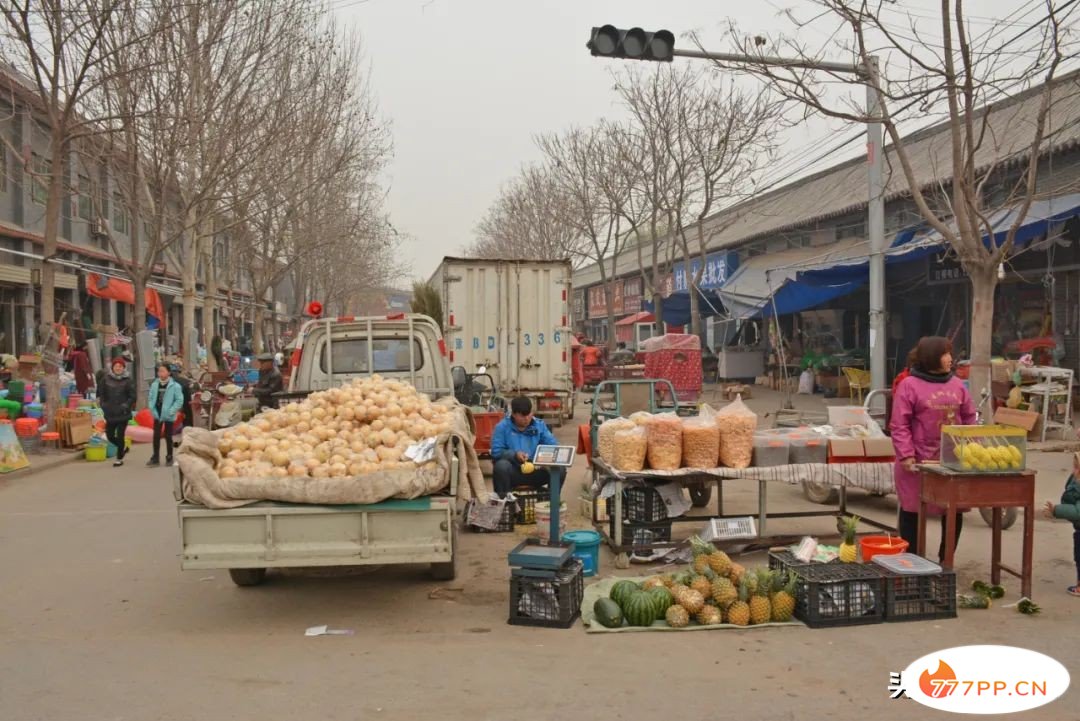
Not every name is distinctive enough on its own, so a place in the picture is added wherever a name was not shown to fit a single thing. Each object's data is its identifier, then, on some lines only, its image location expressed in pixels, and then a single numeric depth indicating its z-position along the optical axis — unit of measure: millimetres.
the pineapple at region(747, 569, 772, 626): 5758
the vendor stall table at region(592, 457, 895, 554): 7316
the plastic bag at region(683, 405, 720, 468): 7375
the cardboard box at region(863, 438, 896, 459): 7805
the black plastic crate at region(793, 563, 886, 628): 5703
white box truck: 17047
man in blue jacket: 8727
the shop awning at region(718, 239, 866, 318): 20281
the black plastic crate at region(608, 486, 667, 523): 7574
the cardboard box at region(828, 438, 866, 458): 7754
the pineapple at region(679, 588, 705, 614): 5820
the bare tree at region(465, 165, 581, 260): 41594
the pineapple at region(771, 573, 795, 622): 5801
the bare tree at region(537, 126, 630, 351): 31906
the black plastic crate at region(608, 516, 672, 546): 7562
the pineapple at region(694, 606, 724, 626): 5770
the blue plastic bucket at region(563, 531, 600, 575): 7000
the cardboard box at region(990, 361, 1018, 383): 14727
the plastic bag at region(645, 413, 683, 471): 7344
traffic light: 10531
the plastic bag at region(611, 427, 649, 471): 7301
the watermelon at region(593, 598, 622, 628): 5750
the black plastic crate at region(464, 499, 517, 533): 8898
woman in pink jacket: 6477
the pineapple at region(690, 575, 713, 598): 5906
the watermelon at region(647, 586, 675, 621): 5848
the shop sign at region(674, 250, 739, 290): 31250
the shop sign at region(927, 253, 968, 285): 19281
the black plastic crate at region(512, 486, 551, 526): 8961
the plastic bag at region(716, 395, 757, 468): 7426
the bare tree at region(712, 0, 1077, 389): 10148
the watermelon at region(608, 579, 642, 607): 5910
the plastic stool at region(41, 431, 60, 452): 14817
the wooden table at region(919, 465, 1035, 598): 5984
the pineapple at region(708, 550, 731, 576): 6047
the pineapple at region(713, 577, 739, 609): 5797
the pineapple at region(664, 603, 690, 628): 5746
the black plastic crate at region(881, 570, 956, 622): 5801
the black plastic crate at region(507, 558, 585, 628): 5816
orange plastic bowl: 6414
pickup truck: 5777
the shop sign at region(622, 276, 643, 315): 45594
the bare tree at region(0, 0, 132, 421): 13906
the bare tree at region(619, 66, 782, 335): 25656
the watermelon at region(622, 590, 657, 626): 5777
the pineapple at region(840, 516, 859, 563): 6598
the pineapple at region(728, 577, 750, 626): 5719
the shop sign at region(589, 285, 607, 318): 53225
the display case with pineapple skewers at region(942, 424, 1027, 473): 5973
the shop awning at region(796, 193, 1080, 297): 14227
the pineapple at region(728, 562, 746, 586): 6020
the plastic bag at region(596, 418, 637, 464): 7512
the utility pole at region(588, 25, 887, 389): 10641
